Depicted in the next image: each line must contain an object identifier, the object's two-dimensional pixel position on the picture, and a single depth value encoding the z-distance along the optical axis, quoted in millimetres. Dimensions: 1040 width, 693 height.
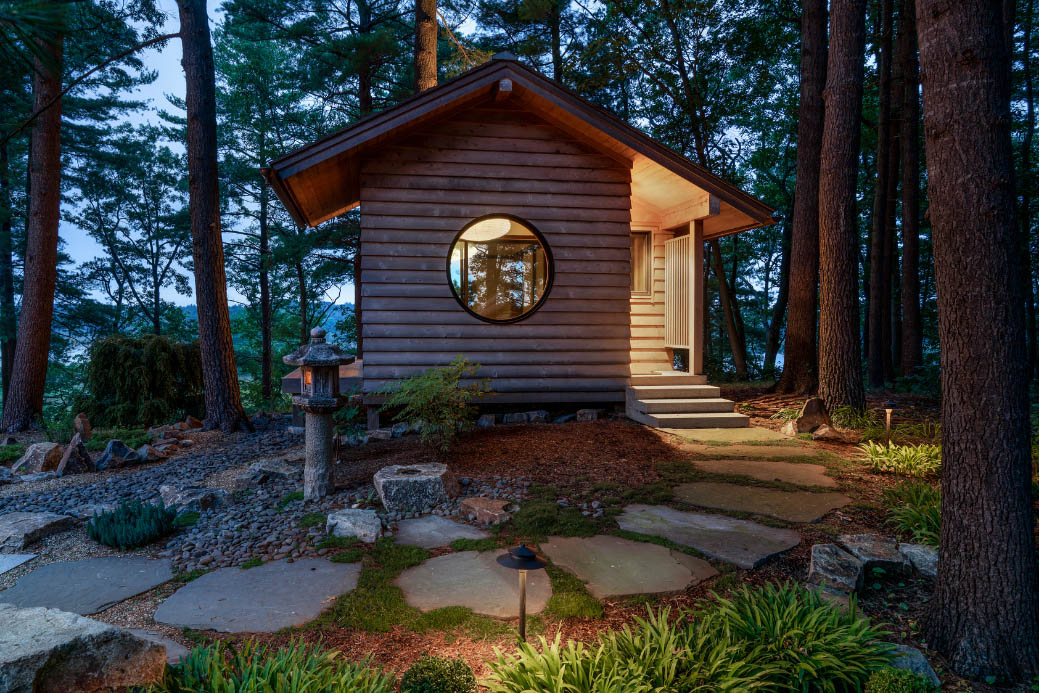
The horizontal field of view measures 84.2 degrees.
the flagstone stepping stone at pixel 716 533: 3457
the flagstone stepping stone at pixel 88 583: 2967
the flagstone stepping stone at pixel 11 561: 3471
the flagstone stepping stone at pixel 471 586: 2873
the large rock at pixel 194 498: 4484
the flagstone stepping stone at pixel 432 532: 3734
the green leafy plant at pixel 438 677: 2111
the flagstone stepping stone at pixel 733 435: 6645
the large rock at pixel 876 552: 3219
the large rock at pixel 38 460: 6641
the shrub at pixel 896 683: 2170
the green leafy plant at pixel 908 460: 5246
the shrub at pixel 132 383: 9602
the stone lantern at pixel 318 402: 4641
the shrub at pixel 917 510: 3621
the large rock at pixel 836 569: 2998
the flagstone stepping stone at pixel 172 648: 2307
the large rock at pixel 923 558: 3176
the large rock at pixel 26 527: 3773
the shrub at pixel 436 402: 5633
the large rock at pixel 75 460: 6418
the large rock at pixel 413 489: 4359
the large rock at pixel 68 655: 1691
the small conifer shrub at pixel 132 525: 3758
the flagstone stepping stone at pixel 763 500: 4188
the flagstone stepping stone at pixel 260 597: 2684
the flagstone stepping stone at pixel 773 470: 5059
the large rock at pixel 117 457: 6676
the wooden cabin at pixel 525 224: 7223
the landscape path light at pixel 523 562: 2395
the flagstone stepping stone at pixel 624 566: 3076
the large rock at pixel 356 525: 3740
